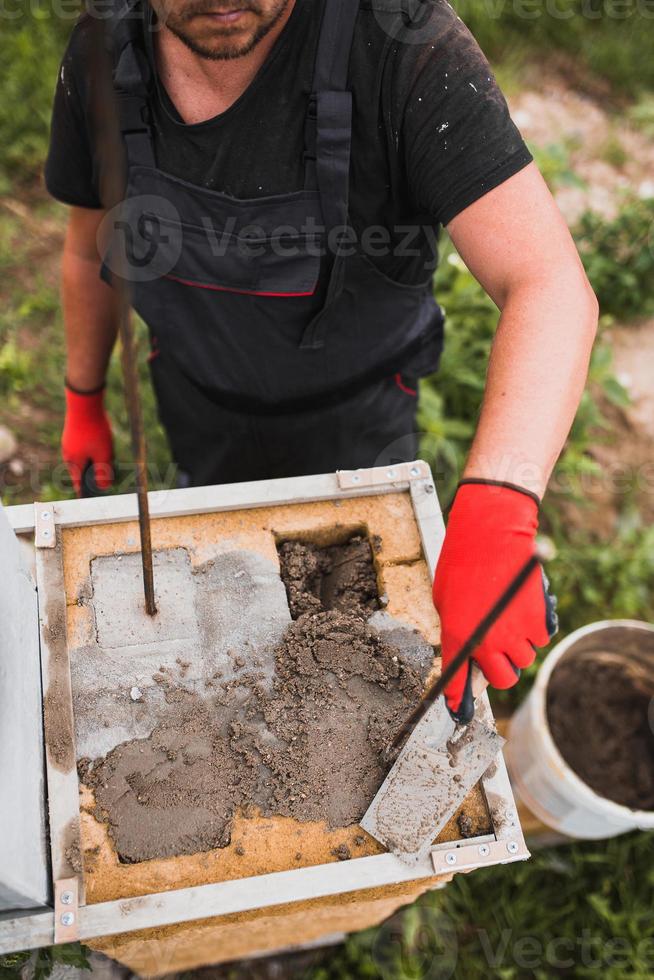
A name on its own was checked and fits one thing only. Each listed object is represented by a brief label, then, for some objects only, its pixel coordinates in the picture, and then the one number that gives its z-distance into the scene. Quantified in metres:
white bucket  2.32
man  1.47
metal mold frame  1.30
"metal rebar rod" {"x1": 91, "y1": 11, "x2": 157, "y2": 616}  1.12
